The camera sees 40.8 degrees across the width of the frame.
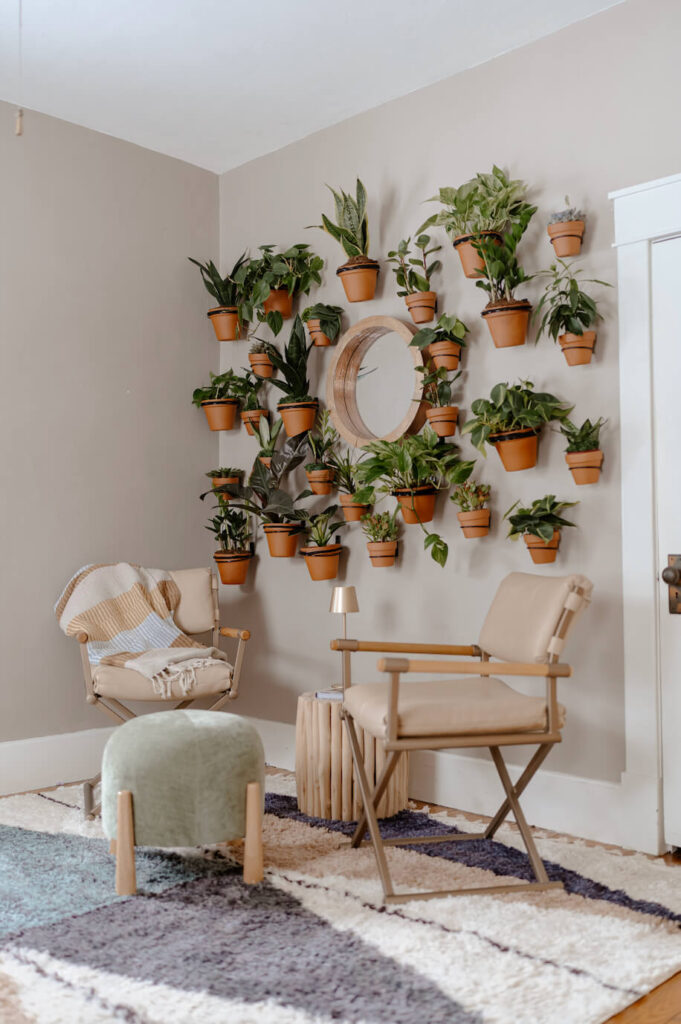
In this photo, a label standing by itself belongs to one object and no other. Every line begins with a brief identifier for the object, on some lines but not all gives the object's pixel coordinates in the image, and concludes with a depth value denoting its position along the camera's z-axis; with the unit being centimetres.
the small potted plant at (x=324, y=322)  380
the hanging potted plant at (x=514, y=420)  304
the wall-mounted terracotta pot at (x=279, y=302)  402
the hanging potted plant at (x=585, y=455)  296
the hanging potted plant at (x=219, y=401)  419
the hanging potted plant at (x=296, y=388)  386
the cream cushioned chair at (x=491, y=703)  234
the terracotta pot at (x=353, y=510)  364
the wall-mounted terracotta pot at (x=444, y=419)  335
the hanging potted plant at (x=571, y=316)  296
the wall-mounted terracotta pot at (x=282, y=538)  388
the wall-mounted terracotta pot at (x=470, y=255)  317
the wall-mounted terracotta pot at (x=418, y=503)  338
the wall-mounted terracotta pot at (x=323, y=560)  374
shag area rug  183
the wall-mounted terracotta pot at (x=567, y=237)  301
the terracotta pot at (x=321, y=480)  377
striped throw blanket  342
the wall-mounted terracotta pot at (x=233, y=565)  410
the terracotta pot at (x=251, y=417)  411
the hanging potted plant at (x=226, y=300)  418
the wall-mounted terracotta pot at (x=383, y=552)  353
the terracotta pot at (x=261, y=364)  402
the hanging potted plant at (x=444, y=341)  332
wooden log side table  309
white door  283
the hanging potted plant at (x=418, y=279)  345
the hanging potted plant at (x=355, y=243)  364
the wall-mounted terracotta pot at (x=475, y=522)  324
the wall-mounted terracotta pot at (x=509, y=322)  312
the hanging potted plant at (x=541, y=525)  301
